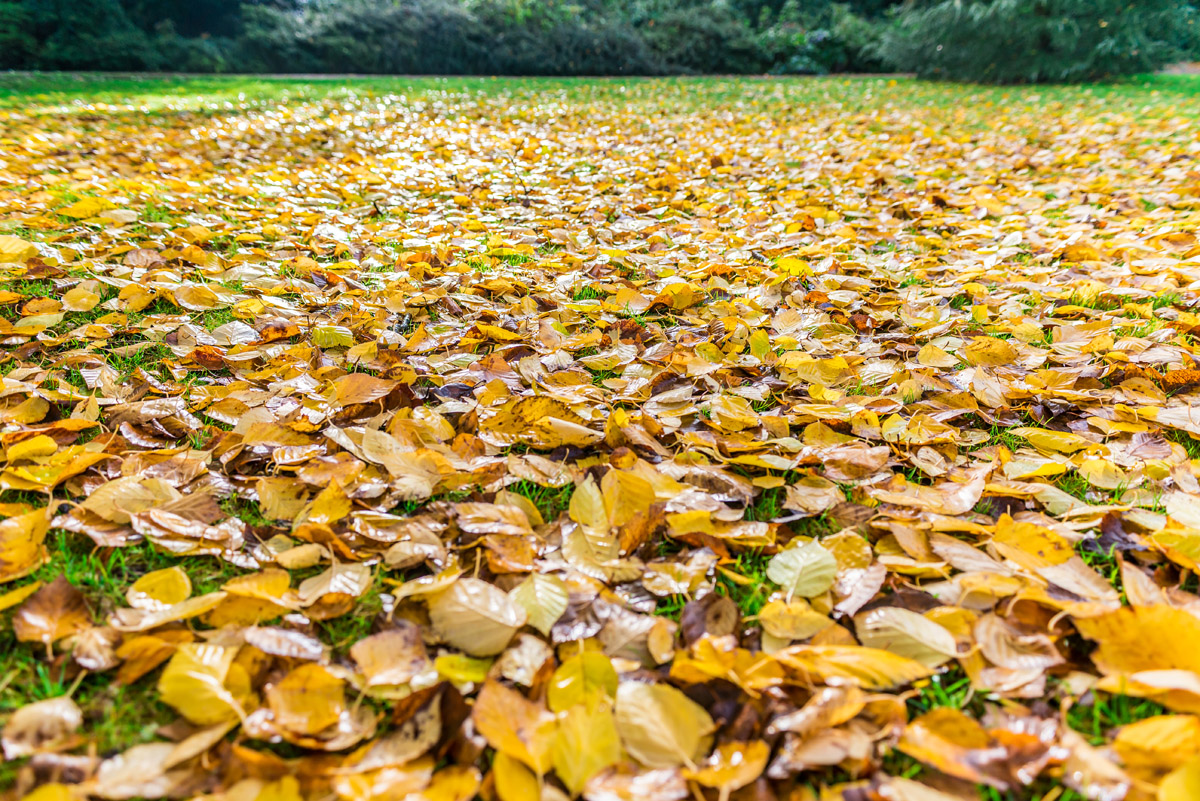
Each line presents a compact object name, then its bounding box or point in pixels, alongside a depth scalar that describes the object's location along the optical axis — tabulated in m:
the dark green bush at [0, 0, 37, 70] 9.88
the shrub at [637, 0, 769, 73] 13.26
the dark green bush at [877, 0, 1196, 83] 9.23
